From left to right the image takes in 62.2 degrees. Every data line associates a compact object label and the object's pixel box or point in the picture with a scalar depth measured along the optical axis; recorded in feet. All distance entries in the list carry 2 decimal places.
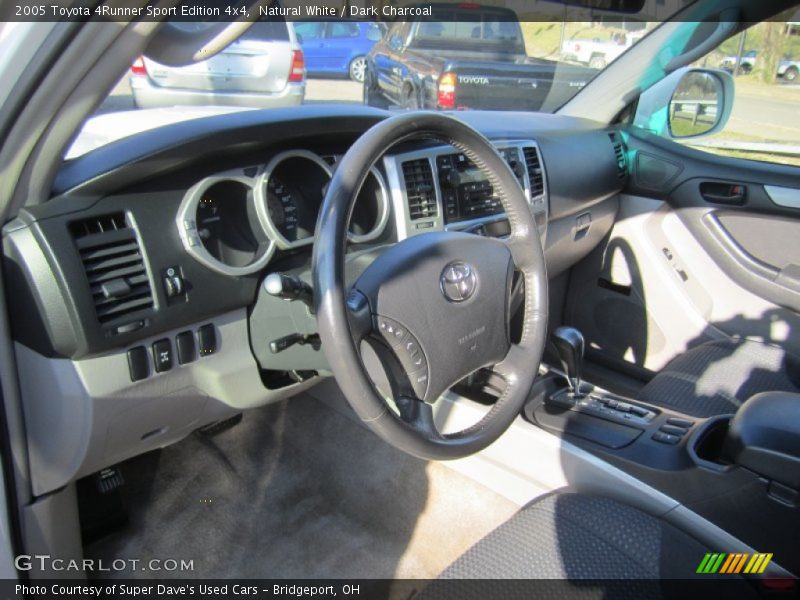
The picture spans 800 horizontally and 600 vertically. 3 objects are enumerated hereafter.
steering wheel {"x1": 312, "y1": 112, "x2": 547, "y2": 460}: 3.72
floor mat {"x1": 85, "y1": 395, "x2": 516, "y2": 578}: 6.67
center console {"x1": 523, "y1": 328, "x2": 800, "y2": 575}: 4.54
